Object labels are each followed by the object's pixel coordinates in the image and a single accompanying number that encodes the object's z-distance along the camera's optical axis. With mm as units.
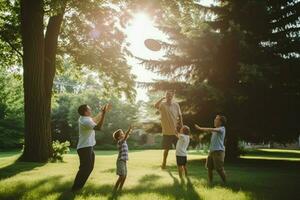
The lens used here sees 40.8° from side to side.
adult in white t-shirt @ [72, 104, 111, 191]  8219
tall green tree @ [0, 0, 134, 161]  16453
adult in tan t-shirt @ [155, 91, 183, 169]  12883
